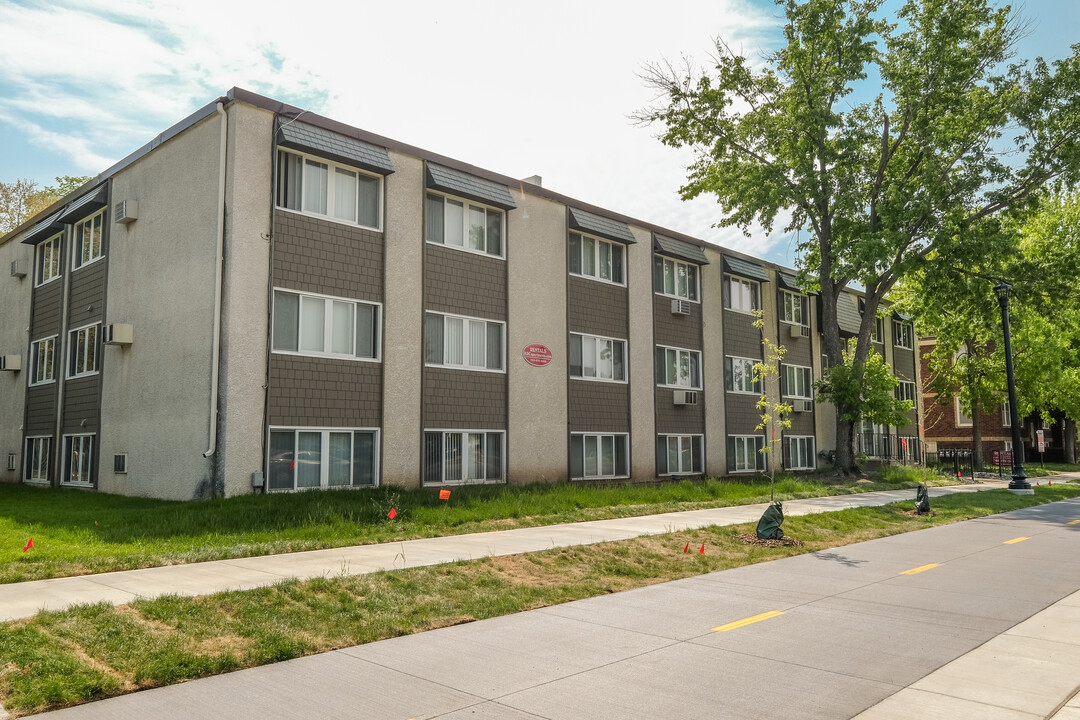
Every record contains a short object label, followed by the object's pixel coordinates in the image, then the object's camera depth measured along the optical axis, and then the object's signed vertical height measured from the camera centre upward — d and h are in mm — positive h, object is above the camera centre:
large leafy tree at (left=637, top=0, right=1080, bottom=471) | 26312 +10093
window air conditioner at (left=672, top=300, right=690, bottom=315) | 27406 +4326
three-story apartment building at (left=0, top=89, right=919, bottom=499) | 16672 +2802
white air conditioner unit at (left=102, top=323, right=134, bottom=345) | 18781 +2420
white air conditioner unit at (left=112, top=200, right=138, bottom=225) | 19578 +5434
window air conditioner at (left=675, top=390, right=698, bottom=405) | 27125 +1341
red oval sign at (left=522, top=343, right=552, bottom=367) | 22344 +2270
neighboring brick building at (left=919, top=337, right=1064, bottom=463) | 54812 +349
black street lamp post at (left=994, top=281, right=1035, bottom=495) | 25000 +615
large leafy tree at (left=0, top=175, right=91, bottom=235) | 41344 +12122
